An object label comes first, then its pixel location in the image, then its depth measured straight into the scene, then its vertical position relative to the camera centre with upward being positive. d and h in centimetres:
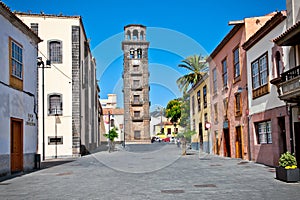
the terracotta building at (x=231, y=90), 2423 +279
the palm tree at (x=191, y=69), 5075 +784
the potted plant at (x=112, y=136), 4581 -66
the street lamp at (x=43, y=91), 3148 +327
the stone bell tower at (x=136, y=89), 7938 +844
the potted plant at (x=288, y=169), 1291 -139
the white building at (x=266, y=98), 1838 +160
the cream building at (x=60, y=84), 3366 +410
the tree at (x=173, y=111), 8444 +404
